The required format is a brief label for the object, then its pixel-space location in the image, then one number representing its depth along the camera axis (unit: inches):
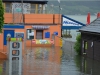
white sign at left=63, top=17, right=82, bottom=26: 1844.2
